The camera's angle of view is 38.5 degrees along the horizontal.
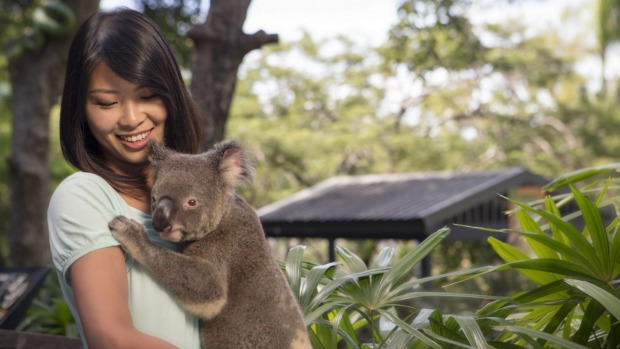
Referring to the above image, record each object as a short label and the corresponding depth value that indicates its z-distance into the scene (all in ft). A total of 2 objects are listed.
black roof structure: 38.60
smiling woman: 5.54
